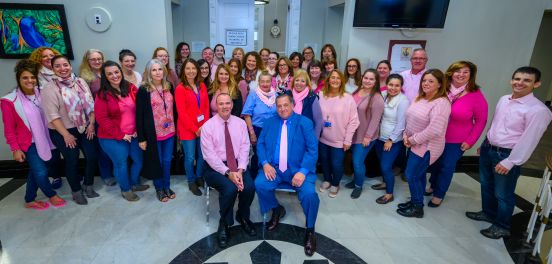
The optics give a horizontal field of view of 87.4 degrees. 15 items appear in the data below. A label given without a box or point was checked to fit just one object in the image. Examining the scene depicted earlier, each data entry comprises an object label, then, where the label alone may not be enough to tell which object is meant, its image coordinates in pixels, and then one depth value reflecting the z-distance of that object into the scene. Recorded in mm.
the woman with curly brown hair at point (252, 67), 3756
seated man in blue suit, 2648
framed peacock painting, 3479
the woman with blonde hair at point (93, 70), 3166
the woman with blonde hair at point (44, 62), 2920
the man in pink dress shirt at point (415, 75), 3488
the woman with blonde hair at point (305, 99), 3094
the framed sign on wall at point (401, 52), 4234
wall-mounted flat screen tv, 3623
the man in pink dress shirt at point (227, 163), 2578
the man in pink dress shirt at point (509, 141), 2387
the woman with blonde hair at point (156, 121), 2807
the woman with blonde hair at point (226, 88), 3129
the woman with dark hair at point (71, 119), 2717
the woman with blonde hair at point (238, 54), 4109
